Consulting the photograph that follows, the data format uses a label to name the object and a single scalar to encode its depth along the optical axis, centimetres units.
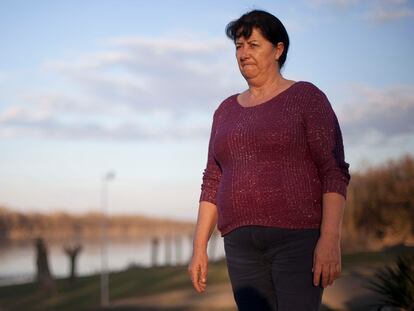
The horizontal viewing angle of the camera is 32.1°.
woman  244
